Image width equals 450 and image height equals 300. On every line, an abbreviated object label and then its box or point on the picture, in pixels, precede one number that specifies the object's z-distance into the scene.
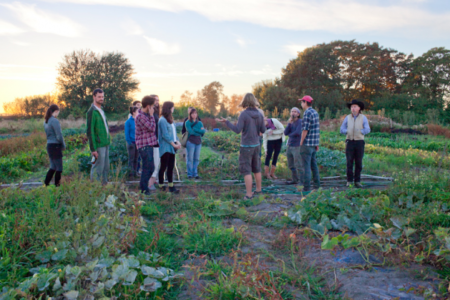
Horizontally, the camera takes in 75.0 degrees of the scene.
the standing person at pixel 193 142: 7.17
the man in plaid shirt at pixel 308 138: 5.80
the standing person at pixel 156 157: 5.97
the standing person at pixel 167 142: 5.77
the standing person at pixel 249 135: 5.25
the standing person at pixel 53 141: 5.54
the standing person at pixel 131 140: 7.17
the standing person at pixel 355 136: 6.17
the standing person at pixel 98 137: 5.06
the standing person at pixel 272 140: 7.15
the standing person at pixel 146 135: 5.26
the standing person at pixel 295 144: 6.76
